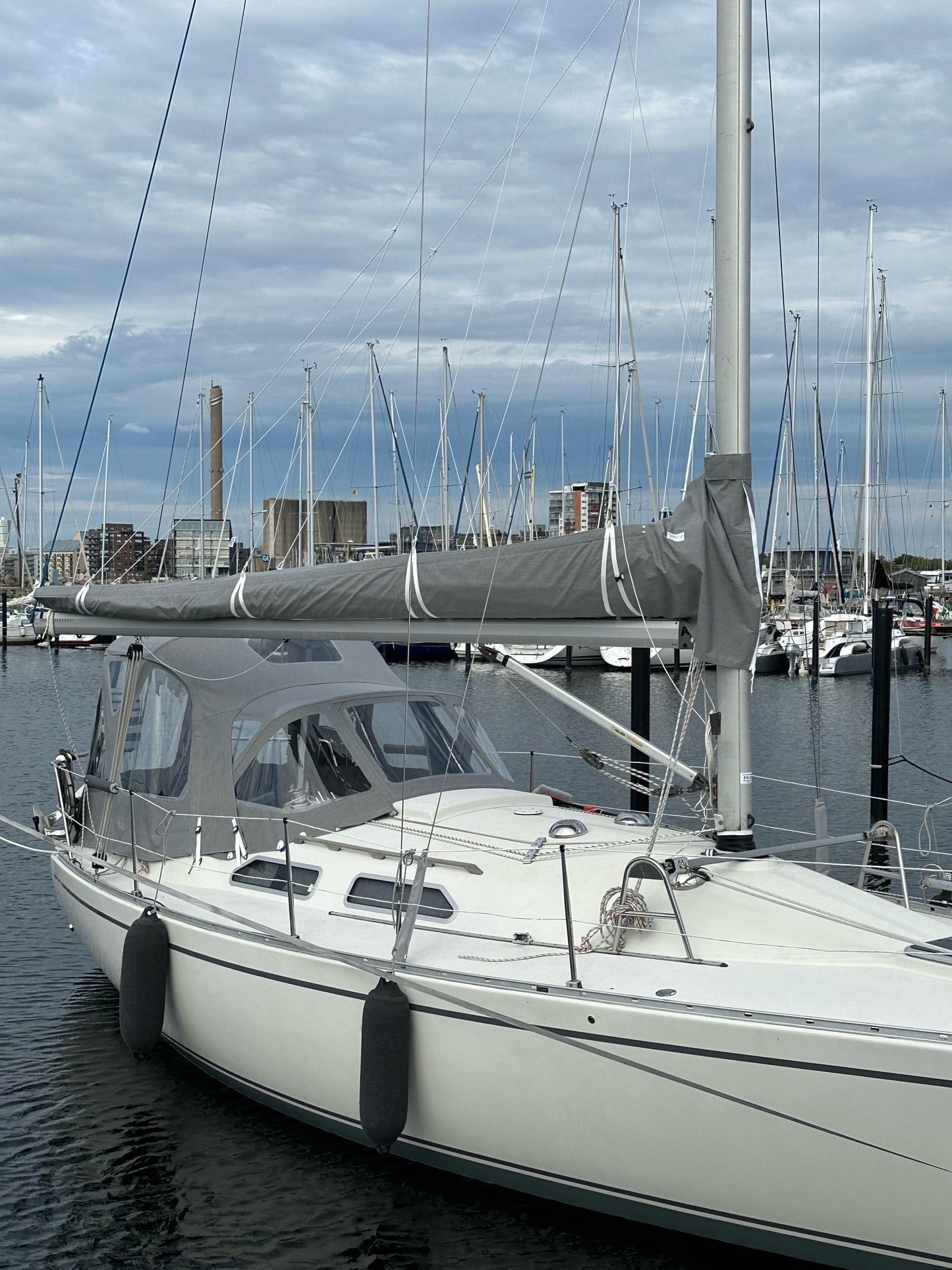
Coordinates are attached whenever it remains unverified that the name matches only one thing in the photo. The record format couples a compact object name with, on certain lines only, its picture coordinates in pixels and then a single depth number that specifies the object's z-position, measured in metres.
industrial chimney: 50.03
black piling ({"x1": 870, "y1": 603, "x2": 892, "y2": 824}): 14.54
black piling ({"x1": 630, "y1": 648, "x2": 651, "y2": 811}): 14.68
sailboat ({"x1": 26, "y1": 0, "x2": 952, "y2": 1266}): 5.05
